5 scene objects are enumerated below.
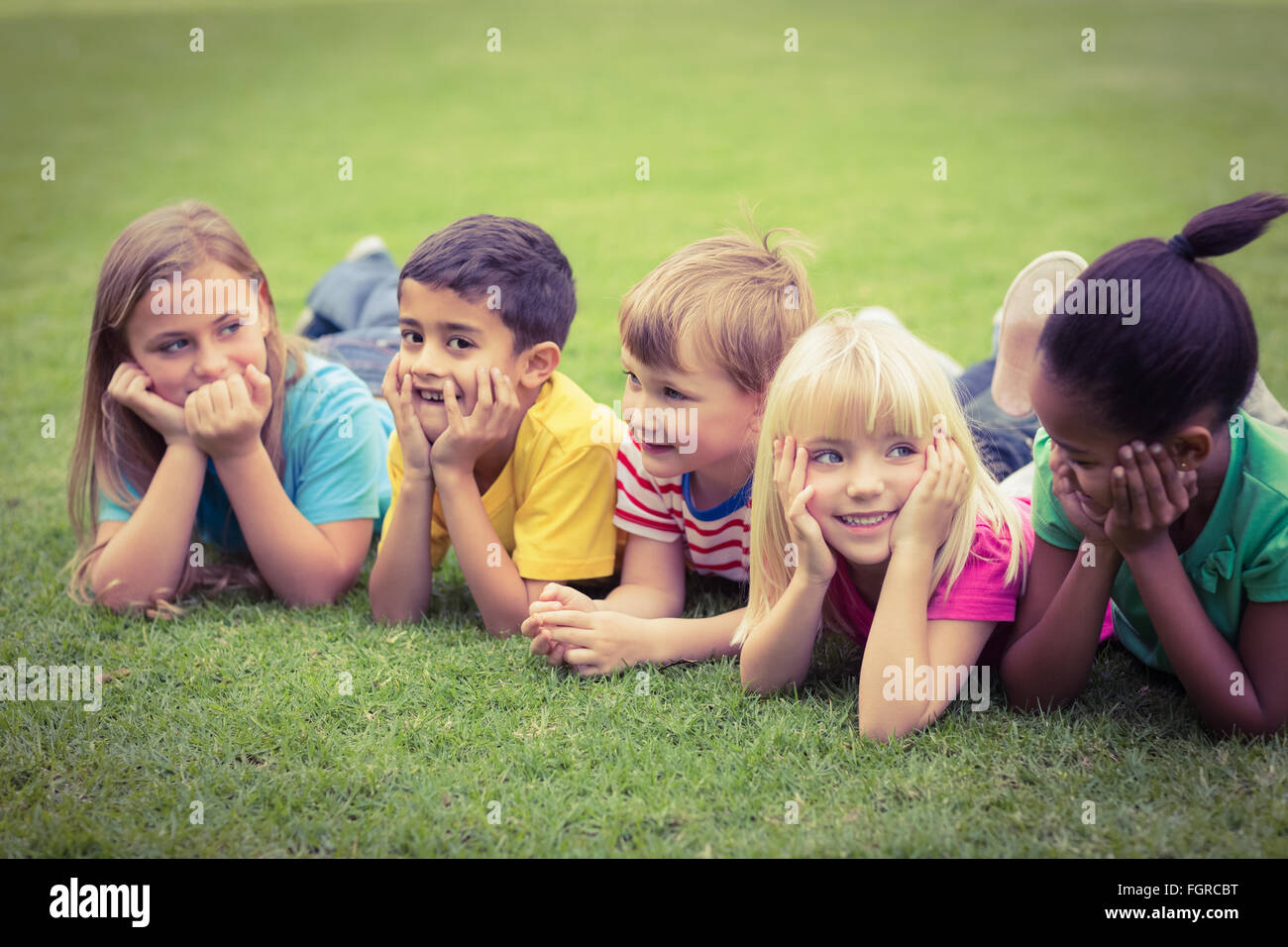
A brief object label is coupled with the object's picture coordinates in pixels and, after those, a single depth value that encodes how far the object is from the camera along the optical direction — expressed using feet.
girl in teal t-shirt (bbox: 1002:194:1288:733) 7.91
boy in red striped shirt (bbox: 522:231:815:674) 10.55
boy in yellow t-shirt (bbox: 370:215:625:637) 11.09
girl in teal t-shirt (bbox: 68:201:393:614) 11.96
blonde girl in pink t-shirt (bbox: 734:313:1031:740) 9.20
